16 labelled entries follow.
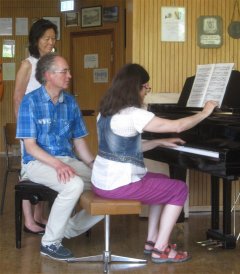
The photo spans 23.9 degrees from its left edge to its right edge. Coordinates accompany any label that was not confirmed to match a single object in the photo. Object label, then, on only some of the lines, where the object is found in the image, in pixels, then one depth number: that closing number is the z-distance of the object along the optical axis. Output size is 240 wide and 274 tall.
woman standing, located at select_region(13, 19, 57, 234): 4.09
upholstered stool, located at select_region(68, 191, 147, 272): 3.11
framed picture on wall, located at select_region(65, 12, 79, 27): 8.92
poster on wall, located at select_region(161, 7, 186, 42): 4.66
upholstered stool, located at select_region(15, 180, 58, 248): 3.58
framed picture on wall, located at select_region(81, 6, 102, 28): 8.46
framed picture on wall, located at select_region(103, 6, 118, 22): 8.27
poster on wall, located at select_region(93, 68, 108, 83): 8.54
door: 8.46
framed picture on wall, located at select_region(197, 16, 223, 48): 4.71
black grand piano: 3.11
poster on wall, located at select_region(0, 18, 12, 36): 9.45
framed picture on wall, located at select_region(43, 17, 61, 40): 9.23
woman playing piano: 3.15
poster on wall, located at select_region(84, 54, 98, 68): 8.61
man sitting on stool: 3.39
